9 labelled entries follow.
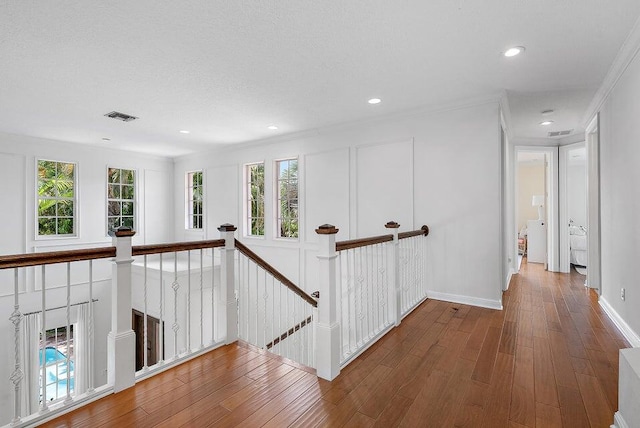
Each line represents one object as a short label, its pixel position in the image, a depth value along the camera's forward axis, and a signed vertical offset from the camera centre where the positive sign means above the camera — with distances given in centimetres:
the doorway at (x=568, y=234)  571 -43
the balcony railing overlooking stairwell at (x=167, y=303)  196 -110
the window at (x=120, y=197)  679 +40
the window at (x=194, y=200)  745 +36
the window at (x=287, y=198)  586 +32
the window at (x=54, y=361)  592 -295
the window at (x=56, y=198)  582 +34
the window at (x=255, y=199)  640 +33
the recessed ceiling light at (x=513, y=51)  267 +146
